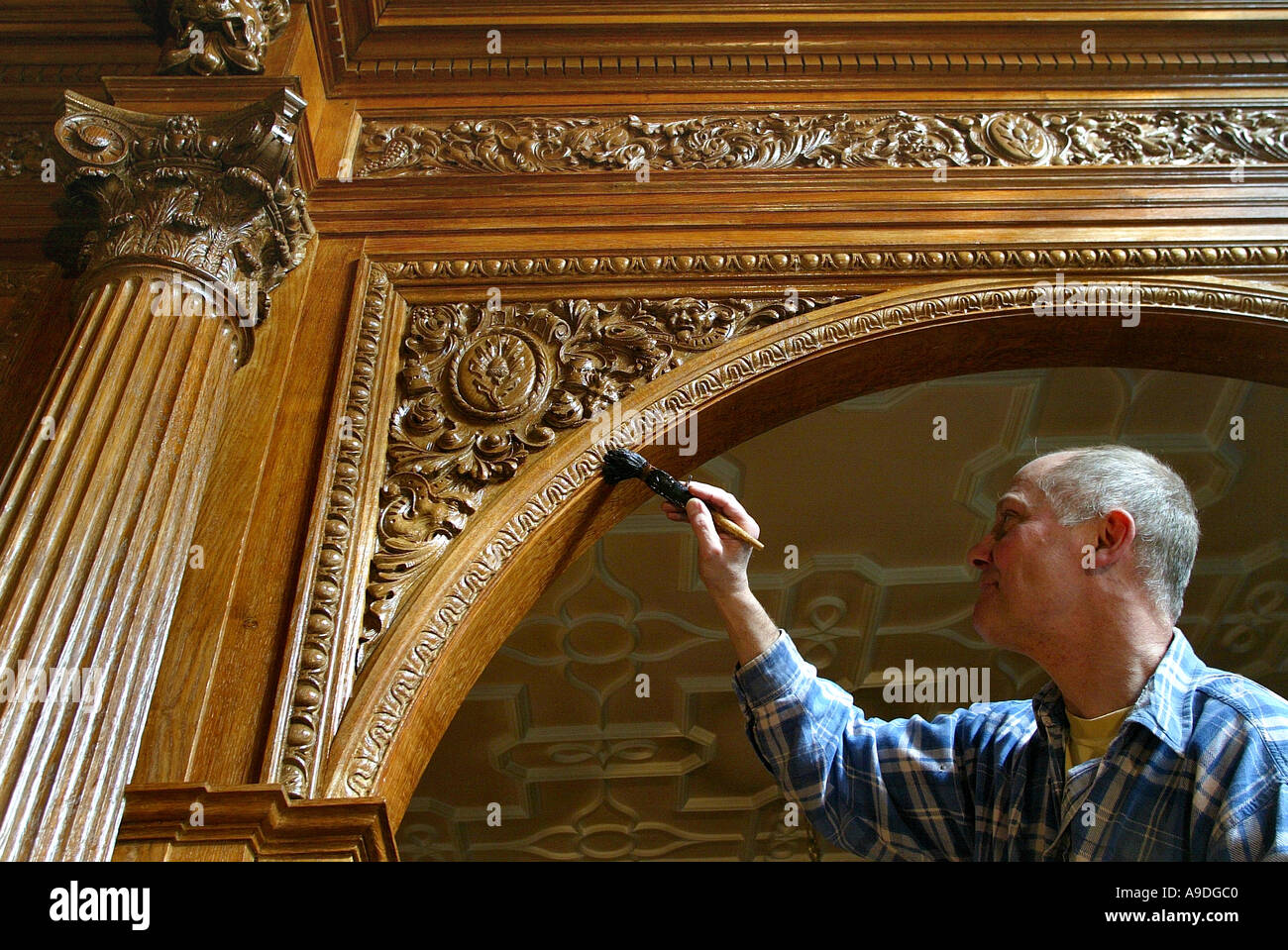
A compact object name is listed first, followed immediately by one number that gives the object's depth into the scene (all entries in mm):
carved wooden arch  1948
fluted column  1623
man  1496
